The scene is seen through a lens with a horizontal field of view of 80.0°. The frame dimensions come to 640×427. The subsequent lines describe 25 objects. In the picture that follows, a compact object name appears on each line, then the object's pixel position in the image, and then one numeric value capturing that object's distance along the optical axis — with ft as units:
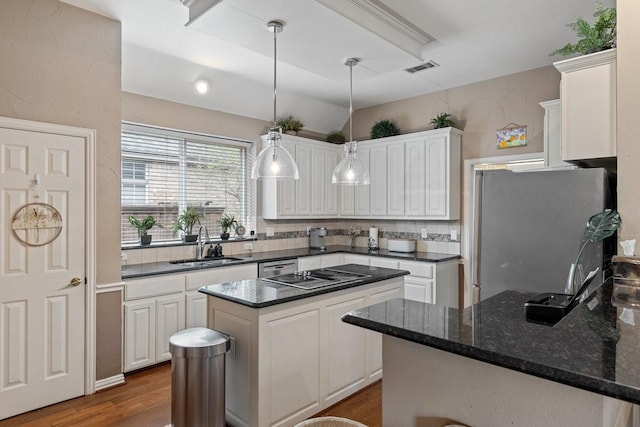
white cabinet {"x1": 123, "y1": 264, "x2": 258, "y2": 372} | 10.86
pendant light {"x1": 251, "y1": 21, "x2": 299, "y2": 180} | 9.07
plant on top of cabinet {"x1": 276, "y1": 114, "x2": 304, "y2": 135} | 16.75
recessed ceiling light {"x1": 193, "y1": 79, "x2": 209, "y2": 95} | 13.56
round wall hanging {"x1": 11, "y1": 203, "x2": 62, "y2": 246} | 8.86
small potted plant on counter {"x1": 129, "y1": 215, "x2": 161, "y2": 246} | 13.08
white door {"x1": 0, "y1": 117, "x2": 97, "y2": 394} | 9.84
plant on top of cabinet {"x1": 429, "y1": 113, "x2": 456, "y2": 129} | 15.12
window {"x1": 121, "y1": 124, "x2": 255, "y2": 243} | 13.44
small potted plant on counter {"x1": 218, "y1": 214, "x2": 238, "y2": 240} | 15.51
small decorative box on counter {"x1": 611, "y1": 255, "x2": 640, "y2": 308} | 5.02
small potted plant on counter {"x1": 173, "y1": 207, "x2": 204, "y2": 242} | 14.30
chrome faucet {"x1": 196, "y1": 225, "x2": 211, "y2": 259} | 14.32
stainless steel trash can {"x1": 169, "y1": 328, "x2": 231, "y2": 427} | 7.56
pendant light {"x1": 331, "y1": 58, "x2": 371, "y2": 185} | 10.94
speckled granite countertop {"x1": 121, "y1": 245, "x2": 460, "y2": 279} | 11.59
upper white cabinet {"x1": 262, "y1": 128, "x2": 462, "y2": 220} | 15.02
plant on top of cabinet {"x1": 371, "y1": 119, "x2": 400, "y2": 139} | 16.93
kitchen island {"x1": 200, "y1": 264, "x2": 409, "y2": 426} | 7.73
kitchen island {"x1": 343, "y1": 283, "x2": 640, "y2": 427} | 3.02
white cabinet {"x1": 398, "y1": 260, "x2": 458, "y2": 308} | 13.98
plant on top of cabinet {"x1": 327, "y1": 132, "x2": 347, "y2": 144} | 18.89
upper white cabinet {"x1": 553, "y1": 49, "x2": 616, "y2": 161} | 6.70
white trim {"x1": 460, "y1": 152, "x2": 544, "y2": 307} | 14.85
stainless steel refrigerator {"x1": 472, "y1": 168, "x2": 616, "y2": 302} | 7.02
